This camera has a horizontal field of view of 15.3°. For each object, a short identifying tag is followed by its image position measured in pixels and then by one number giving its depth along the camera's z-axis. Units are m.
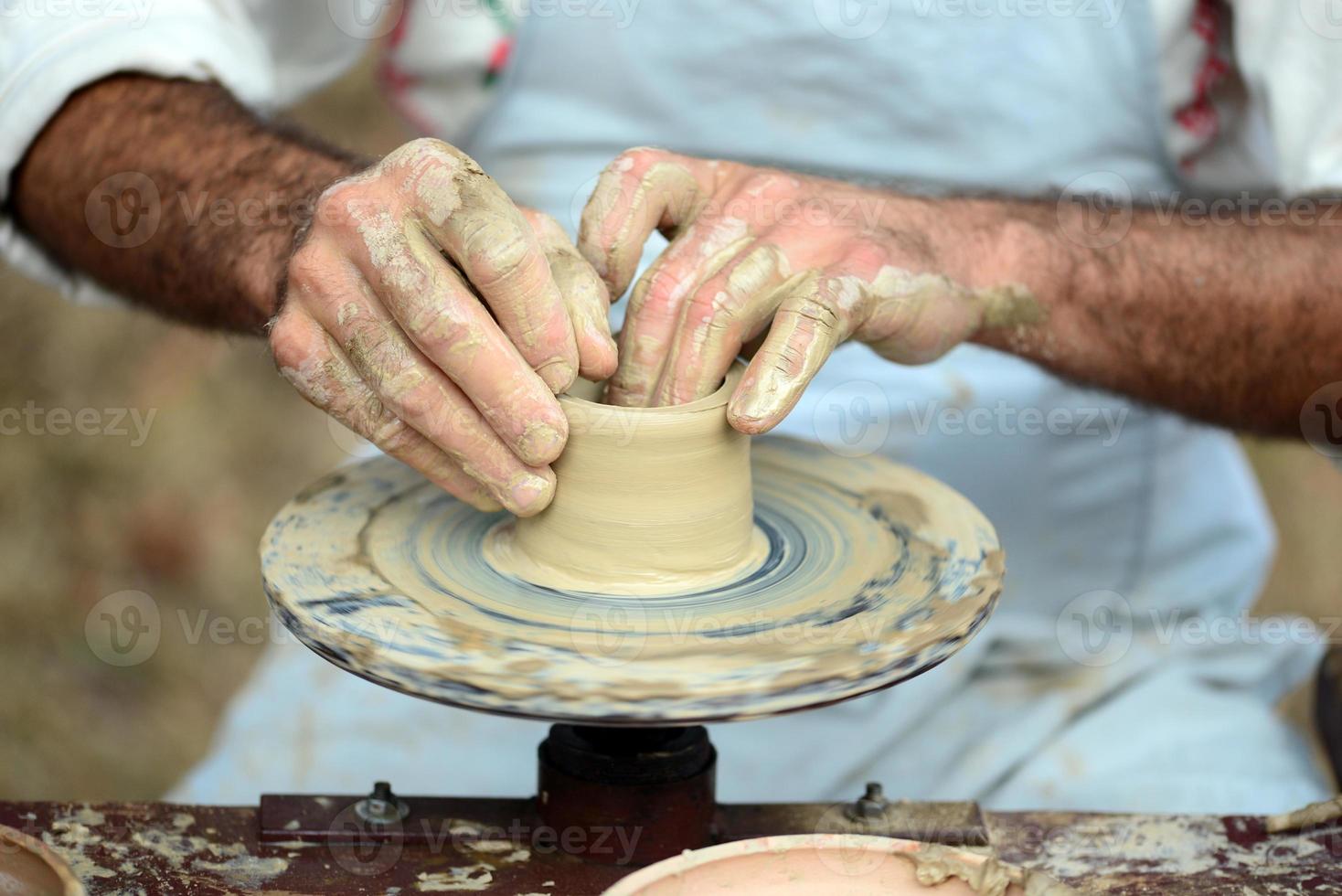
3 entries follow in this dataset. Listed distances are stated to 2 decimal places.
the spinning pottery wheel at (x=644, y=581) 1.65
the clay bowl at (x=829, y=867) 1.63
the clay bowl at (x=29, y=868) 1.61
